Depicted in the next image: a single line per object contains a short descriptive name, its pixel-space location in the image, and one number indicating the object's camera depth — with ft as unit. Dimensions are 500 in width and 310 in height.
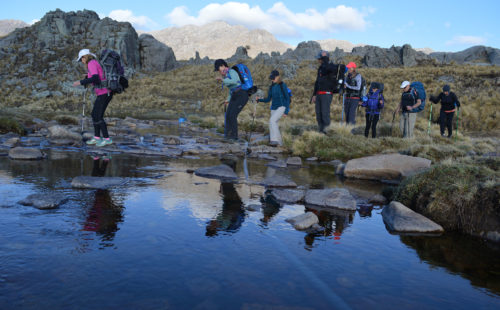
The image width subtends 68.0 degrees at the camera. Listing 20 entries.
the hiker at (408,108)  42.06
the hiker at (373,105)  42.83
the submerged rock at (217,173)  23.86
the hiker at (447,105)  50.03
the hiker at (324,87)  37.88
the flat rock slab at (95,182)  18.49
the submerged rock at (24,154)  25.62
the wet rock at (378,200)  20.22
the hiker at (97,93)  30.81
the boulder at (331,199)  18.28
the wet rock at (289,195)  18.80
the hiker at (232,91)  35.63
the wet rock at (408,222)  15.38
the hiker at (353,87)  44.55
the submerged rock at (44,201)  14.44
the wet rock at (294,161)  31.94
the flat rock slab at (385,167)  26.13
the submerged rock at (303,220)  14.58
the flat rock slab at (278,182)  22.27
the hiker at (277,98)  38.68
